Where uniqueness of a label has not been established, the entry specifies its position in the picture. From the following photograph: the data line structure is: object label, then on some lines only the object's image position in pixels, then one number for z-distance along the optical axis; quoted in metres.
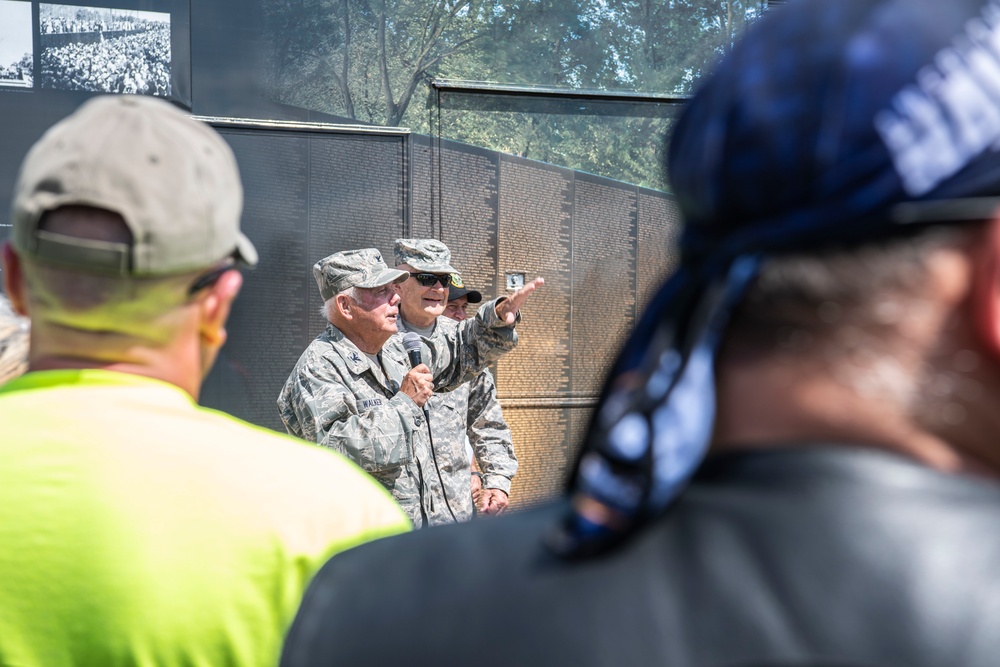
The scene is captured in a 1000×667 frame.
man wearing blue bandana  2.31
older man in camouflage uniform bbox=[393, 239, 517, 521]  8.77
